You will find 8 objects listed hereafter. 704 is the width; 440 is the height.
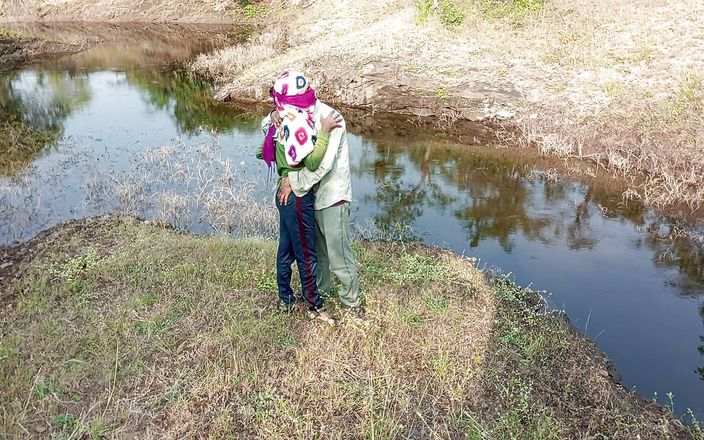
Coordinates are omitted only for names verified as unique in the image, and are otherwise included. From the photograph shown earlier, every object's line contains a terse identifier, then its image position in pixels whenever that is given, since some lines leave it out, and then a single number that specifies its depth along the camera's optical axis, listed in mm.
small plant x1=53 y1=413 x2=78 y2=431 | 3051
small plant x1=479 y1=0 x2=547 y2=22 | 13938
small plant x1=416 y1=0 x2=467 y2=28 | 14414
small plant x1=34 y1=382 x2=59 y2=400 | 3260
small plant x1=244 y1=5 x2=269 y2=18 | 27031
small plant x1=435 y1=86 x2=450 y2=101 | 11609
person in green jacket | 3297
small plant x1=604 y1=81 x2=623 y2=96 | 10336
